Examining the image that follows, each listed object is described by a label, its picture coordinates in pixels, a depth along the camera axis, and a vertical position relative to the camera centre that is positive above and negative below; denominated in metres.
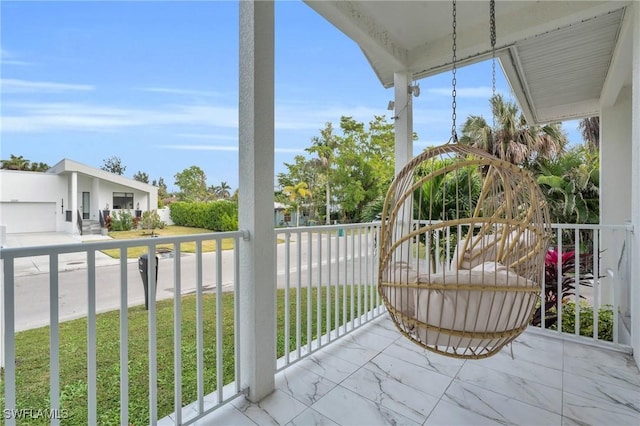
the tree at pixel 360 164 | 16.62 +2.45
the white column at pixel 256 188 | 1.88 +0.14
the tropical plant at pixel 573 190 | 5.96 +0.35
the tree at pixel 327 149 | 18.34 +3.59
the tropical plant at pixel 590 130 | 11.52 +2.90
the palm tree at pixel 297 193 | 18.02 +0.97
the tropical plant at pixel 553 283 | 3.19 -0.78
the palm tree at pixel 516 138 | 9.76 +2.31
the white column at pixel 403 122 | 3.60 +1.01
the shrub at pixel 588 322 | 3.24 -1.25
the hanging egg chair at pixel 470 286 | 1.49 -0.38
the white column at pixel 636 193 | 2.31 +0.12
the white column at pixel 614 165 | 4.17 +0.58
